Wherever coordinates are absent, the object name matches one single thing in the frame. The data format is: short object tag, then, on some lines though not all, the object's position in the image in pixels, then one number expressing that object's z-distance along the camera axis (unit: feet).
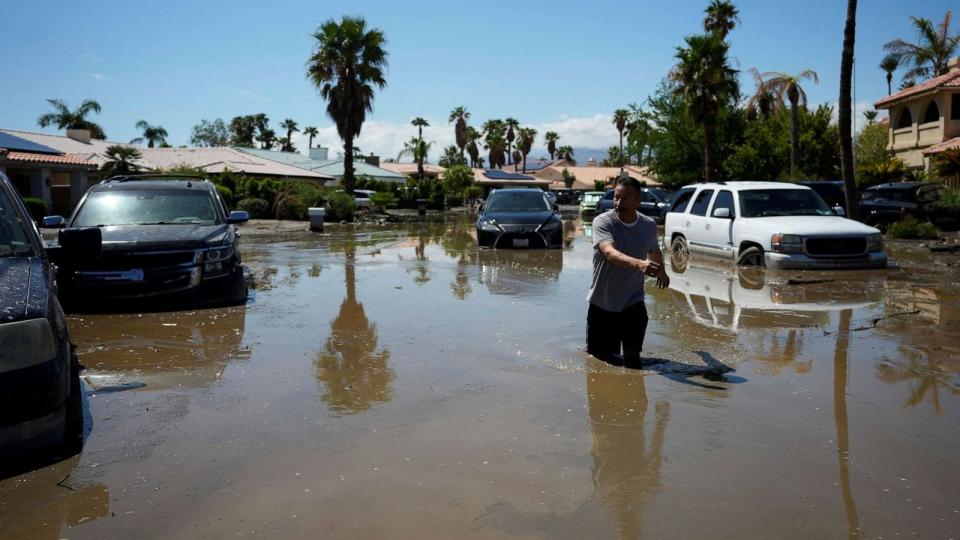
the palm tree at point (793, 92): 127.03
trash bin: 96.32
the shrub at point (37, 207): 96.19
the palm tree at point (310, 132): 359.87
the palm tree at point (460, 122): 331.77
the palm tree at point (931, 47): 162.61
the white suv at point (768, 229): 40.91
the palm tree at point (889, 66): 261.85
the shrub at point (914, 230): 71.36
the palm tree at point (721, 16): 157.48
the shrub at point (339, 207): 123.03
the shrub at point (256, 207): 118.01
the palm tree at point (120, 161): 117.19
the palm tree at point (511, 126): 371.33
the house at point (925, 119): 114.11
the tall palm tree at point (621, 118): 370.73
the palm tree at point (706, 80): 127.95
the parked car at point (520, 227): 59.72
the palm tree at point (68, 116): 216.13
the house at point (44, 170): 105.25
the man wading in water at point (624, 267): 21.09
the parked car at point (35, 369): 13.29
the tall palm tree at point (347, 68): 140.36
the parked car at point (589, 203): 130.35
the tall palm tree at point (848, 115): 66.59
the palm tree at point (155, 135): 289.33
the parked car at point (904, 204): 80.23
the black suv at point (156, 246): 30.40
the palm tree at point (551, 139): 414.21
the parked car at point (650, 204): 102.81
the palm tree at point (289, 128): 342.23
